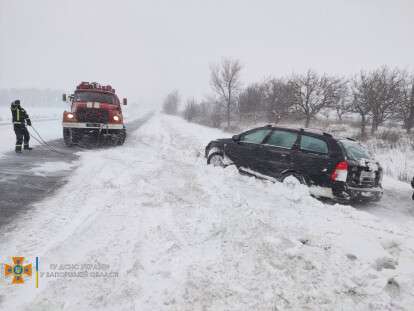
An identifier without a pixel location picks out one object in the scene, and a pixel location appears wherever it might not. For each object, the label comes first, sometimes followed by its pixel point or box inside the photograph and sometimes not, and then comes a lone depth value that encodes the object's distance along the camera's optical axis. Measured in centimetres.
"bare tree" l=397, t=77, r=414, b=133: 1529
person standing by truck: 870
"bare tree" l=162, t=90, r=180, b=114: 9812
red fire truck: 1012
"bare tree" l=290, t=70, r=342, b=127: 1872
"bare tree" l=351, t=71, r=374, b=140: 1655
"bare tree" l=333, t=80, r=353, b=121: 1895
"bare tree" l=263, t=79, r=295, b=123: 2070
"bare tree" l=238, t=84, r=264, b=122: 2958
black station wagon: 506
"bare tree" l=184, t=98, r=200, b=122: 4937
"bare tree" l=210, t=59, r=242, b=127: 2952
